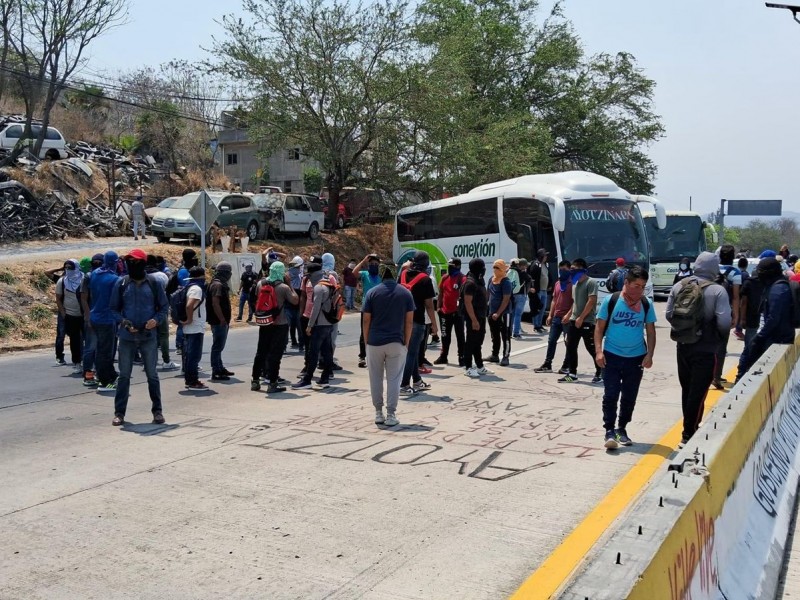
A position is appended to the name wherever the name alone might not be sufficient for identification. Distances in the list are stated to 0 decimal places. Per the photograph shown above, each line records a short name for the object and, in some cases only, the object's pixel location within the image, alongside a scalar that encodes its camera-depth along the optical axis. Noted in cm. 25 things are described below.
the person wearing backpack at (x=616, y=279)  1096
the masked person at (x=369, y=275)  1246
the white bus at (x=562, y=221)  1992
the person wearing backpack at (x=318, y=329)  1070
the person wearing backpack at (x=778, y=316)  942
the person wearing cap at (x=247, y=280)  1773
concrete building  5816
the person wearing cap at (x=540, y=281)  1886
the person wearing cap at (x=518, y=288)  1606
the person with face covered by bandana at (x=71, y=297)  1173
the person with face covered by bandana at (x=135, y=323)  838
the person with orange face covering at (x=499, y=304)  1271
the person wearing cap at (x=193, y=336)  1081
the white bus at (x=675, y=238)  3003
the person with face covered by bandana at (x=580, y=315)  1081
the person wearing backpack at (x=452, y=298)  1243
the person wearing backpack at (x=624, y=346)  728
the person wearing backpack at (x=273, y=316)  1037
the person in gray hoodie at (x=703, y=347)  702
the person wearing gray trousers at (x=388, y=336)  833
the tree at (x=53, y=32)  2944
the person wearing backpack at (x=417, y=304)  1023
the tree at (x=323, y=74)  2775
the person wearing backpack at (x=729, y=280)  1039
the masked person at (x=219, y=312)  1131
